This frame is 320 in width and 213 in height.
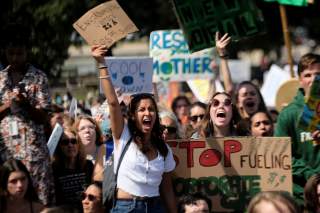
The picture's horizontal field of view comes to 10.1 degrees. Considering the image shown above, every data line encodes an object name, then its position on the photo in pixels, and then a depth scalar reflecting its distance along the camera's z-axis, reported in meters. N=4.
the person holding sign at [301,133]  12.78
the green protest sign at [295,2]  20.23
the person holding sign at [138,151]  11.57
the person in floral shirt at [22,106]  12.63
